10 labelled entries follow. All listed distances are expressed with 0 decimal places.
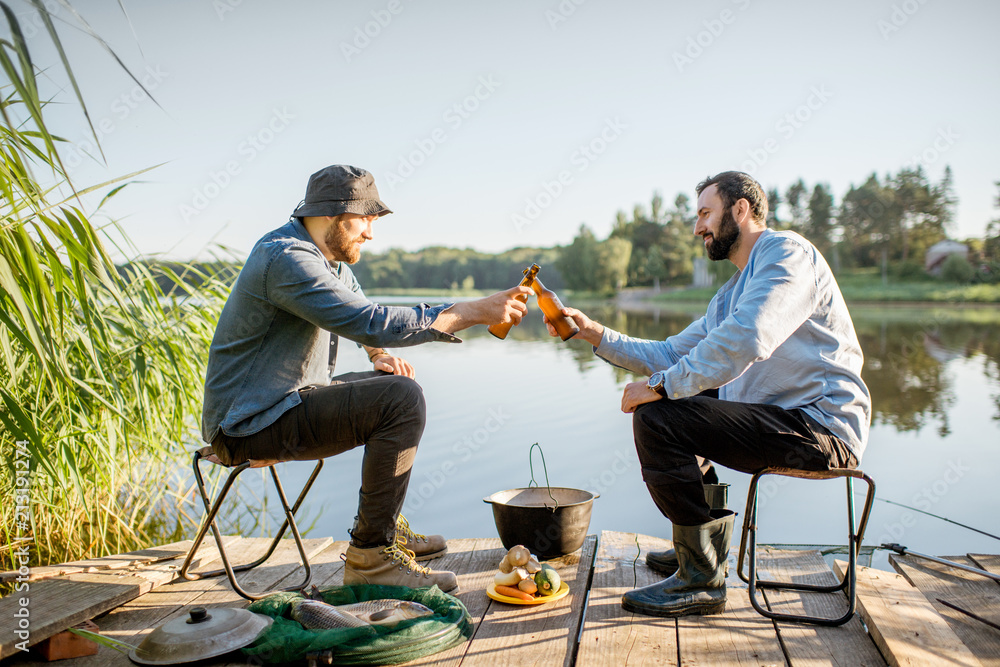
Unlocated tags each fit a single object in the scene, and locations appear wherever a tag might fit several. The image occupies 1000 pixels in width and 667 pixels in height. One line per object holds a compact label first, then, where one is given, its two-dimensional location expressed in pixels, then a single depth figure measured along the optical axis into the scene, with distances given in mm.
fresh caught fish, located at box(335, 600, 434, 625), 2098
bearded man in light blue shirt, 2223
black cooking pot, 2723
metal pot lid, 1923
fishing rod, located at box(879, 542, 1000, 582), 2436
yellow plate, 2357
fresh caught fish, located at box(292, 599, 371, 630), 2049
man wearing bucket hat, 2322
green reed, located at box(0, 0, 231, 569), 2156
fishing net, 1928
